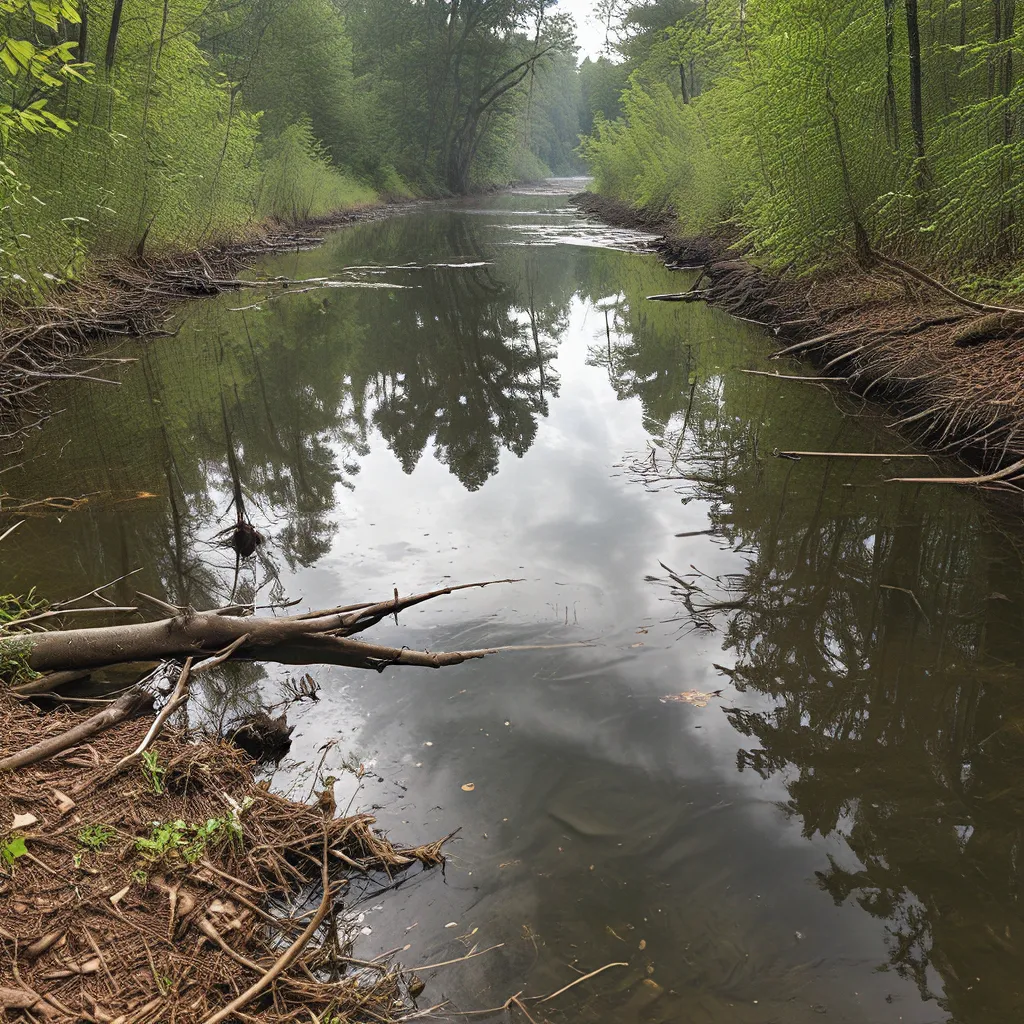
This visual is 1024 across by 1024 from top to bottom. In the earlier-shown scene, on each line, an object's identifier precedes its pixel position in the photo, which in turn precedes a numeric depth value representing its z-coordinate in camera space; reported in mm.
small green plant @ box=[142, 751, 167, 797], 2602
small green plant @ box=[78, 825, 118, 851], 2299
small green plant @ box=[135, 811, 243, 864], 2322
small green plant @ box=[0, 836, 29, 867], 2076
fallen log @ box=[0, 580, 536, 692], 3328
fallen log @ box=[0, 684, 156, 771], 2559
